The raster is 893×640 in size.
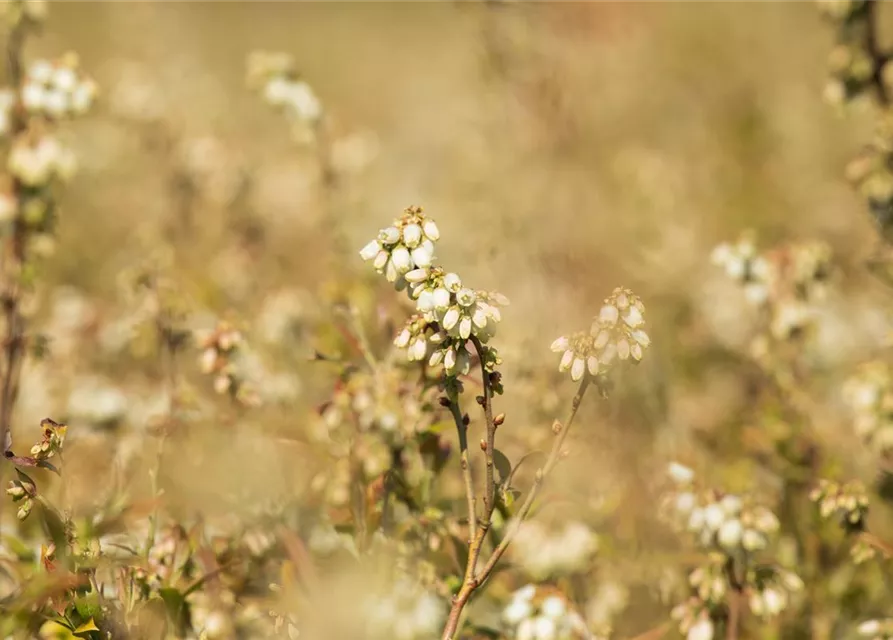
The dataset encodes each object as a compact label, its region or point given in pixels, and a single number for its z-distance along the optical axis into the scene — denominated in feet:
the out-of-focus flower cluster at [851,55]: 22.79
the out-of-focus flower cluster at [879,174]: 21.43
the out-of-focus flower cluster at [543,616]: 14.75
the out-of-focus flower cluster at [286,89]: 26.45
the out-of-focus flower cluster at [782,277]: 22.00
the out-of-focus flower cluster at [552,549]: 17.43
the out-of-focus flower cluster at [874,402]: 19.81
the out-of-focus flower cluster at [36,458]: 12.66
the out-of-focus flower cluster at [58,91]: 20.06
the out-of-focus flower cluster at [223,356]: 17.99
